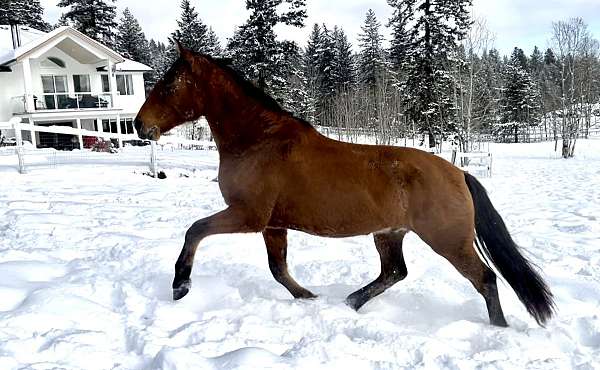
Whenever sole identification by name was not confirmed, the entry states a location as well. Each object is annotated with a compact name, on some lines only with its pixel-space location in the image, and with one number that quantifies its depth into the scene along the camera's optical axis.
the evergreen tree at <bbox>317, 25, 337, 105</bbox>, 54.22
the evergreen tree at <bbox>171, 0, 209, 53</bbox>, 37.37
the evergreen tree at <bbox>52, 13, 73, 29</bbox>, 52.01
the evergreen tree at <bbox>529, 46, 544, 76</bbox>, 94.08
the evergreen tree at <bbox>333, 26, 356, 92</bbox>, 54.34
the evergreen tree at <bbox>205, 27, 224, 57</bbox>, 52.57
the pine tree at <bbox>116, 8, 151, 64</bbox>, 50.70
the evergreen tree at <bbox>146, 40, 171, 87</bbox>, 57.41
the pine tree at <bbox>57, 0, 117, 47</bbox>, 39.06
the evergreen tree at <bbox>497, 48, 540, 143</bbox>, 56.31
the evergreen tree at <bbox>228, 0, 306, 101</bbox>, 25.88
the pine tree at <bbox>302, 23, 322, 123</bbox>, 49.75
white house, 28.08
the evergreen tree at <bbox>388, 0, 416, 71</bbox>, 30.14
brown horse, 3.25
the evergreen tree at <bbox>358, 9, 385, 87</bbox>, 53.82
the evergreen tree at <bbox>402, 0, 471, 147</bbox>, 28.44
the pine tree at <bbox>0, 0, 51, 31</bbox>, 36.47
